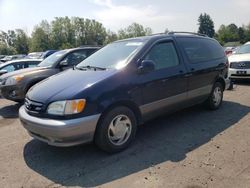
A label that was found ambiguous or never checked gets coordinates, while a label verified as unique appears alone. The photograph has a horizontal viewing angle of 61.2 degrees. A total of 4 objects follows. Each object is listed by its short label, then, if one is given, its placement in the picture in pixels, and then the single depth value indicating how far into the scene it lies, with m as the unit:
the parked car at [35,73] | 5.43
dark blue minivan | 2.94
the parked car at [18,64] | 7.77
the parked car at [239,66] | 7.25
